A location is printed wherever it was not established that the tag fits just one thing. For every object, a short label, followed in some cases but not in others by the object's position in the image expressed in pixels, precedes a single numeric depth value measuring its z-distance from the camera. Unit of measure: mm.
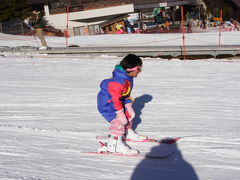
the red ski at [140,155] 4543
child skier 4488
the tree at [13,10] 36562
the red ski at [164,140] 5112
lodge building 40688
